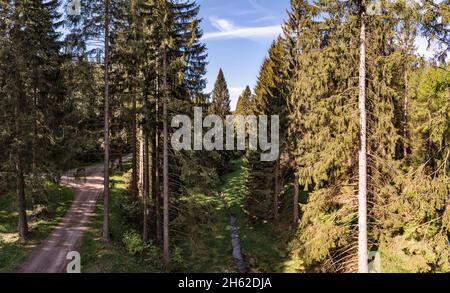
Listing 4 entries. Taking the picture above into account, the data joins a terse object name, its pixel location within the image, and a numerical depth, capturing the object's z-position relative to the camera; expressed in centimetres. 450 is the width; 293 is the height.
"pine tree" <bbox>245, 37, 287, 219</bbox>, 2514
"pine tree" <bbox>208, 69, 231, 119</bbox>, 5732
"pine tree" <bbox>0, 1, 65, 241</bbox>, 1886
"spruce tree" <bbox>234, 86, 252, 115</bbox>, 6743
